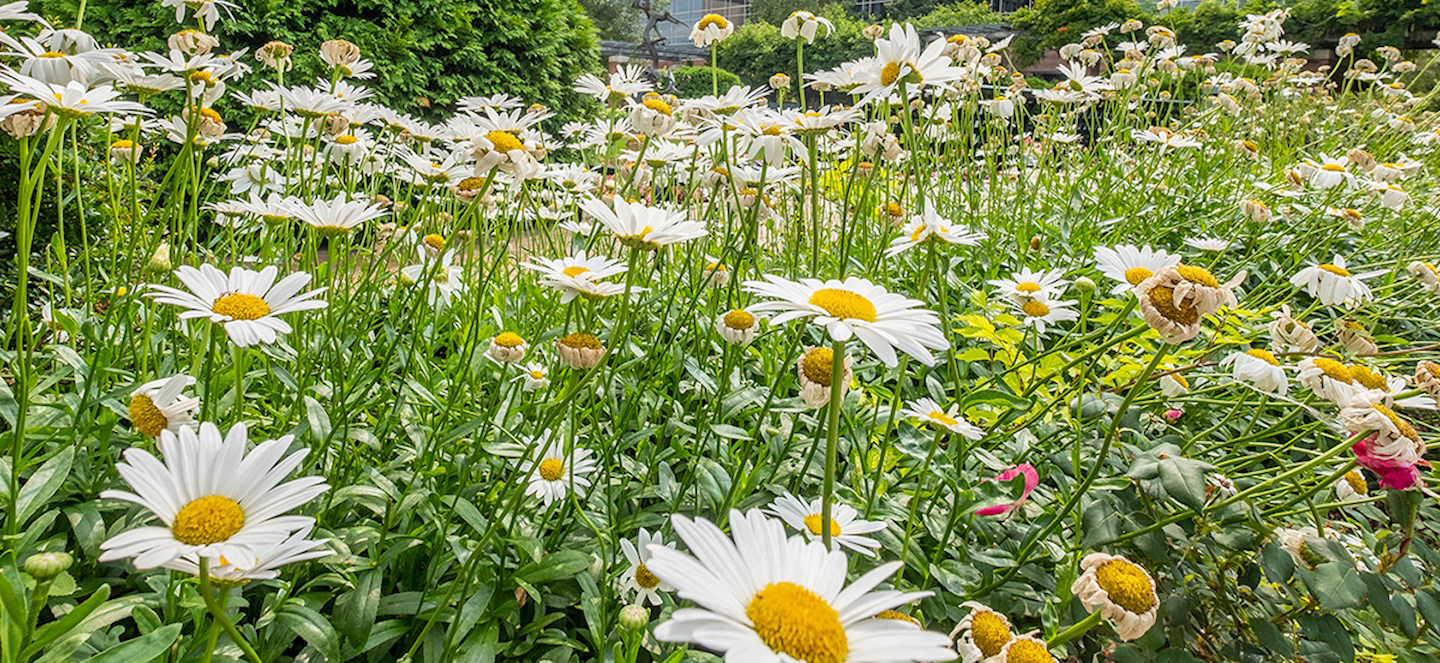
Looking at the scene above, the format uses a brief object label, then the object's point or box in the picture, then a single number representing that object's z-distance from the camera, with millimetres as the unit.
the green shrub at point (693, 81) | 13875
